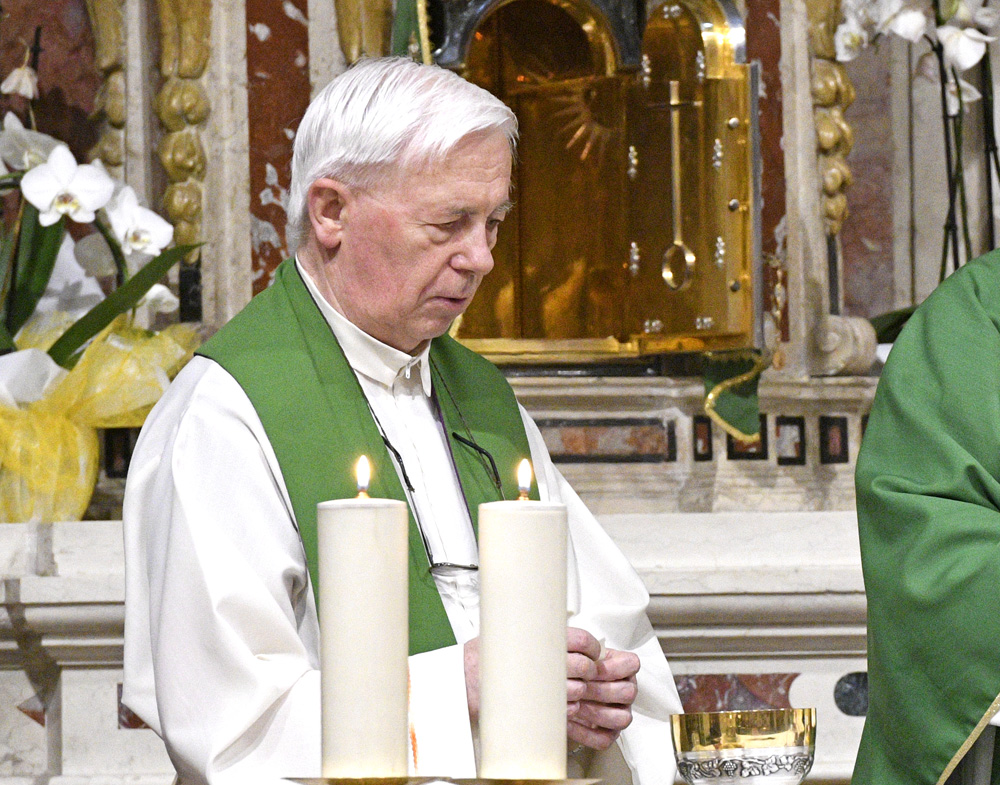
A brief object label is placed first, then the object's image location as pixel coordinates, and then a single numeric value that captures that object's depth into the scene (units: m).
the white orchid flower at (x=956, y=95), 9.50
